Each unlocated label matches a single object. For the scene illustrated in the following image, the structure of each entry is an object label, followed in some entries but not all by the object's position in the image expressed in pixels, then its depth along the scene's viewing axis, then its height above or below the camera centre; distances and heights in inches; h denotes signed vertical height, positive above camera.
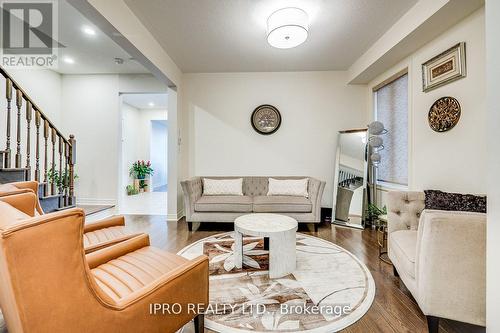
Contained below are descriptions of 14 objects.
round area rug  60.2 -41.0
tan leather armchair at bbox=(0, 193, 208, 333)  26.9 -17.4
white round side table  81.9 -28.0
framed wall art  88.0 +42.4
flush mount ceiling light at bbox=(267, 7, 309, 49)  92.4 +59.4
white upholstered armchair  50.4 -23.2
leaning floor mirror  144.8 -8.5
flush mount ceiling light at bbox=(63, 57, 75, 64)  156.3 +75.9
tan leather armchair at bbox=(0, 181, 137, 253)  60.2 -20.3
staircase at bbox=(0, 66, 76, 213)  99.1 +6.1
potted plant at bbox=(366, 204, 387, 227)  119.6 -26.0
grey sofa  136.6 -24.7
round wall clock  168.7 +36.1
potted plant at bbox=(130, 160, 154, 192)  276.3 -7.6
